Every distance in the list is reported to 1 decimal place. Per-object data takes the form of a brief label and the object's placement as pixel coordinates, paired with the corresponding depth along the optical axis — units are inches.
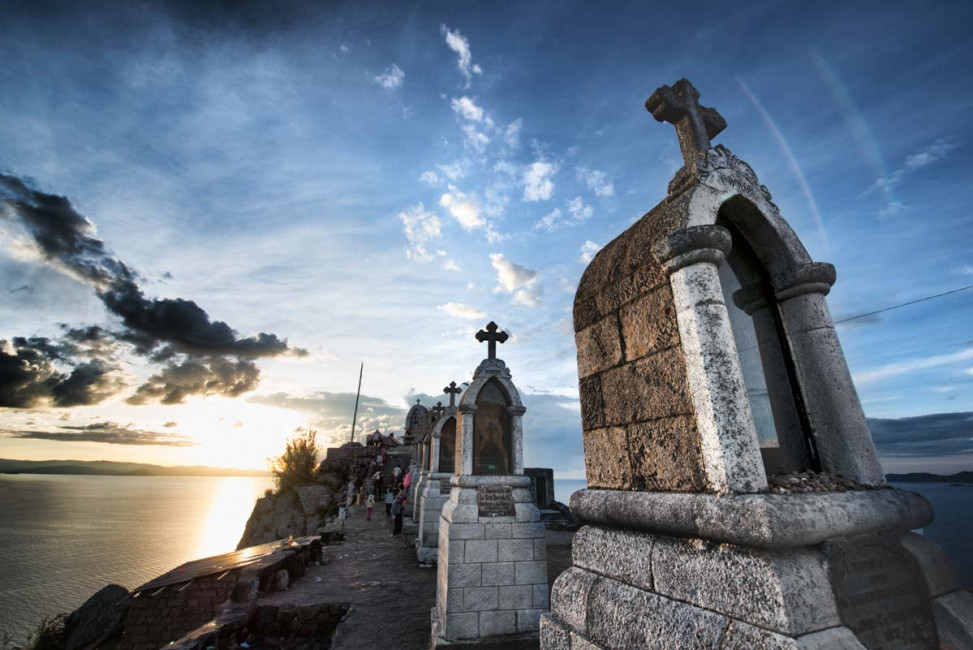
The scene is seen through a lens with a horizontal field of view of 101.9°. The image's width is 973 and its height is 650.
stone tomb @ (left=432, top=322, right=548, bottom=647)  199.6
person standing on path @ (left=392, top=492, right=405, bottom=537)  546.3
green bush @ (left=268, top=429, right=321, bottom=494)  909.8
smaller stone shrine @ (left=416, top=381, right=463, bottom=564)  398.9
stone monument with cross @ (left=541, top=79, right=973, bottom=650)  57.9
